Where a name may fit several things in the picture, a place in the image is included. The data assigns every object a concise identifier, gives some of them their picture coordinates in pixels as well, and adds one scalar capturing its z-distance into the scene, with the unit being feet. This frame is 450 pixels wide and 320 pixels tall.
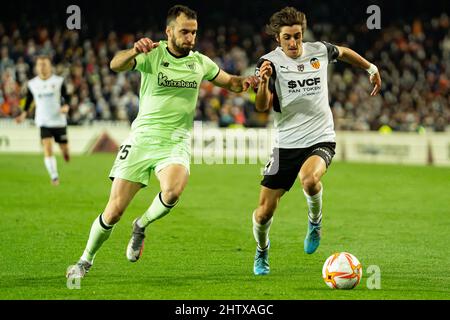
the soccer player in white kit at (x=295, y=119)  65.53
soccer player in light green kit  60.39
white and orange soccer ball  58.39
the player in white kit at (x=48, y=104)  134.82
